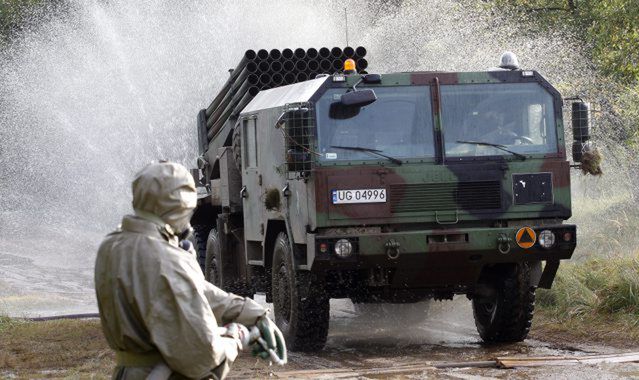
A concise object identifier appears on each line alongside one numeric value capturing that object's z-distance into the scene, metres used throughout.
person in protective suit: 8.94
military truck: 22.08
